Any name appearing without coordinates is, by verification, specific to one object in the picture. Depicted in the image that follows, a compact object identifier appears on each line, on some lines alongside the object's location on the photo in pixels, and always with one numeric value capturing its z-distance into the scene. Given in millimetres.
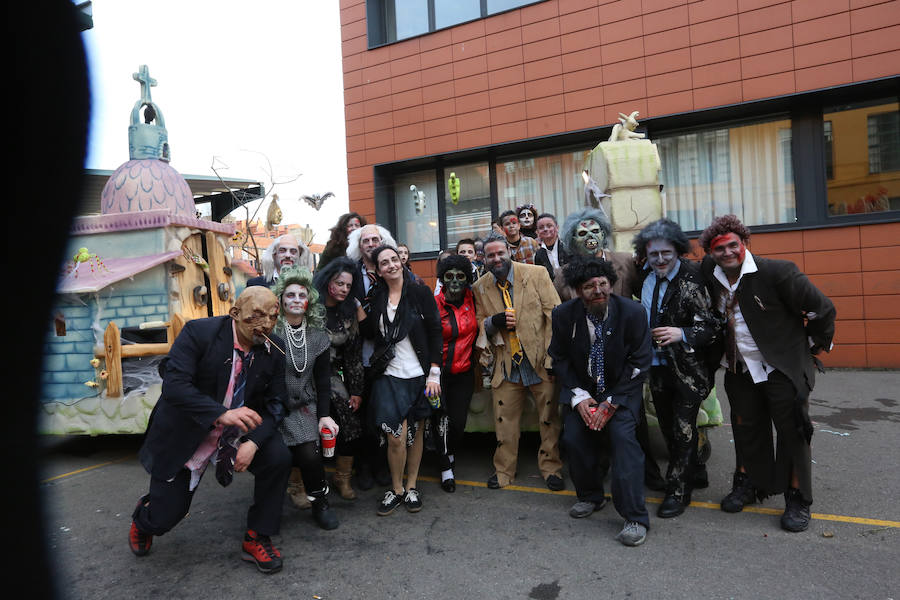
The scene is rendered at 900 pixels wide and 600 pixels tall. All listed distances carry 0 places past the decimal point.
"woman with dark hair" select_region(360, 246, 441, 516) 3959
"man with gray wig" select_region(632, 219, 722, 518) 3562
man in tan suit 4273
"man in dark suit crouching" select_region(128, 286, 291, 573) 3156
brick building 7605
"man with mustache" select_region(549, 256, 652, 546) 3474
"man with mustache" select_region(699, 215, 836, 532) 3326
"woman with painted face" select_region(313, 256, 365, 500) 4074
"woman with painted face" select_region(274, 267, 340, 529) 3637
